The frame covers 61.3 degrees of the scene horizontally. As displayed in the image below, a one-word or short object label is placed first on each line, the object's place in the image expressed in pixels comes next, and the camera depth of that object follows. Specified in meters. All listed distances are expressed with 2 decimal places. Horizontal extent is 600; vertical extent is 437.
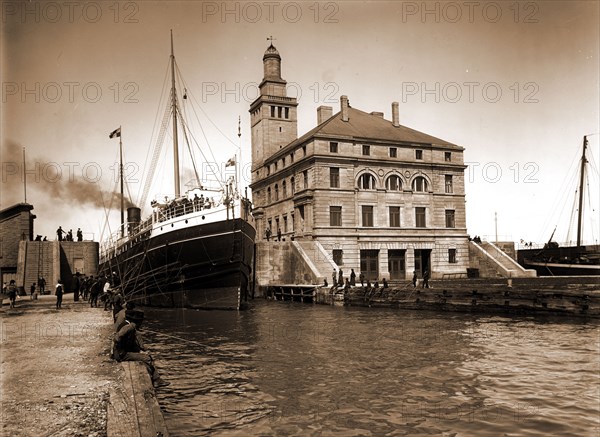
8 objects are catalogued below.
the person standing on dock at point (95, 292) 27.90
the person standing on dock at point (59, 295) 25.75
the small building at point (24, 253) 42.97
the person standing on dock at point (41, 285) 41.47
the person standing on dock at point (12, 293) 27.02
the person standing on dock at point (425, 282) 34.43
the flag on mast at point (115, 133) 39.72
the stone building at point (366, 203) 46.69
